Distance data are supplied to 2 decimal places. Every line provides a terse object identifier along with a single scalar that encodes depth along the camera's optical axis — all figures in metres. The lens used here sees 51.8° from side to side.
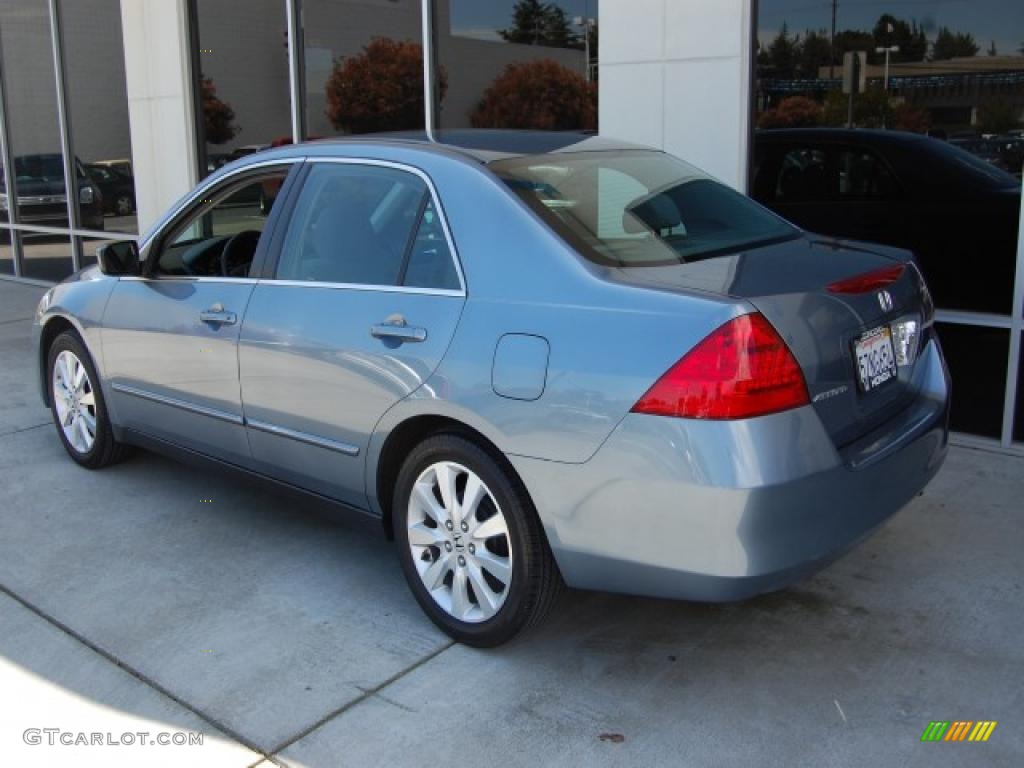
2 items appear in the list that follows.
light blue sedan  2.88
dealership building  5.49
